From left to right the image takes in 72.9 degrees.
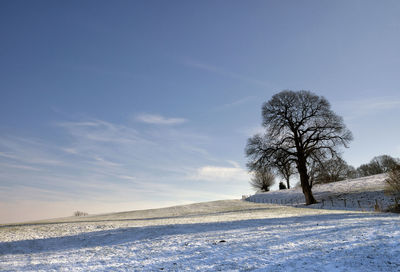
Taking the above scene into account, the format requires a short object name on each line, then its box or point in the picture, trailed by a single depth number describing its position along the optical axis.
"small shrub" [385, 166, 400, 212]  26.06
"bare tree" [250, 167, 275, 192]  84.62
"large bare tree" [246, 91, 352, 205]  36.19
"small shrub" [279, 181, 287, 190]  78.78
